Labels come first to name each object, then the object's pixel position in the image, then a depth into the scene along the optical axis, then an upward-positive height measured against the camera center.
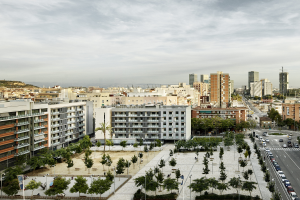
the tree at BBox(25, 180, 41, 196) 37.03 -12.17
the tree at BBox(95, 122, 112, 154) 64.42 -8.22
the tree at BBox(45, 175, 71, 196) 35.41 -11.94
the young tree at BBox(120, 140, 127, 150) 67.56 -12.15
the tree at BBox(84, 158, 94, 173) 48.34 -11.98
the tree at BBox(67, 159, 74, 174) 49.43 -12.25
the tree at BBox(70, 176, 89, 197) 36.00 -11.98
